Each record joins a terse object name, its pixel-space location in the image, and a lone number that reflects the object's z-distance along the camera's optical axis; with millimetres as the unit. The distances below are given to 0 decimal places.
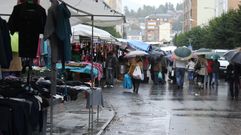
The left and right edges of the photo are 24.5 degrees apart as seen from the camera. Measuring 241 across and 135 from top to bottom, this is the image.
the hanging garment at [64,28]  8570
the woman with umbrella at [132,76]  24172
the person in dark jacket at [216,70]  29062
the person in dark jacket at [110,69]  27766
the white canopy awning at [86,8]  11195
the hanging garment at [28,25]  8375
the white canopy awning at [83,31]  21812
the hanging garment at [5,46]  7297
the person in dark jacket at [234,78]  22156
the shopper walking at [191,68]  32062
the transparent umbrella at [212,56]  29406
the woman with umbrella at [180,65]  27688
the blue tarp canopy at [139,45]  34688
